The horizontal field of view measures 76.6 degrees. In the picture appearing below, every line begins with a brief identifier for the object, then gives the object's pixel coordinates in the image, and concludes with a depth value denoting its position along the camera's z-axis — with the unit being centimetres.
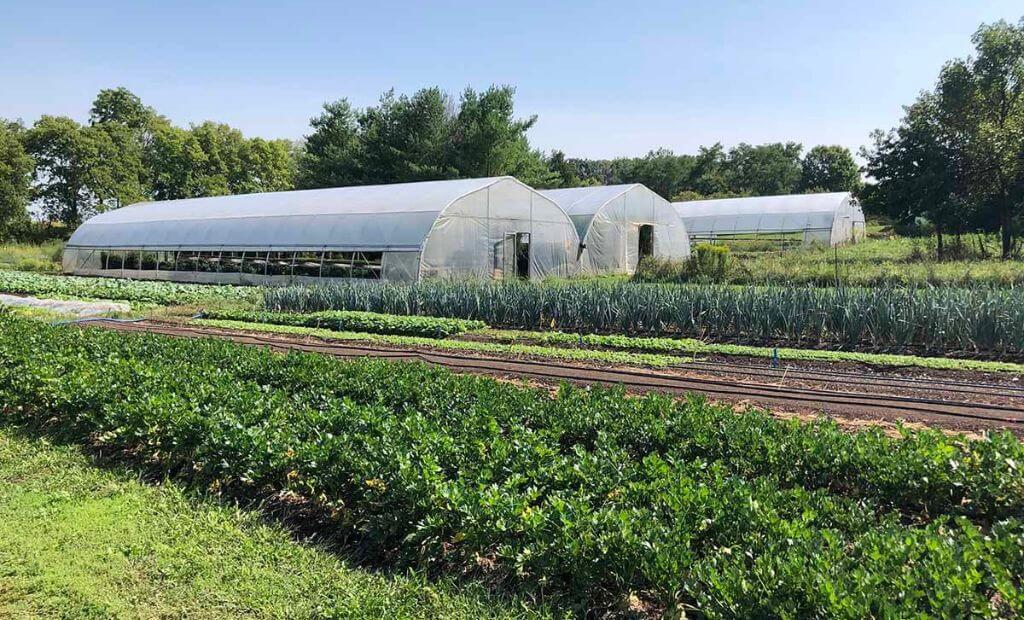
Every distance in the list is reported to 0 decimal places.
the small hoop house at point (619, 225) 2459
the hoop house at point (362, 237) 1914
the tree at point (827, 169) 5559
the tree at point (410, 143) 3672
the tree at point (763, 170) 5762
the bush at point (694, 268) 1939
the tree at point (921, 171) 2334
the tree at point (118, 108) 5434
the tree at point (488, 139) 3616
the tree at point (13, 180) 4078
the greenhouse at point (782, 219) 3362
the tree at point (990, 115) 2148
